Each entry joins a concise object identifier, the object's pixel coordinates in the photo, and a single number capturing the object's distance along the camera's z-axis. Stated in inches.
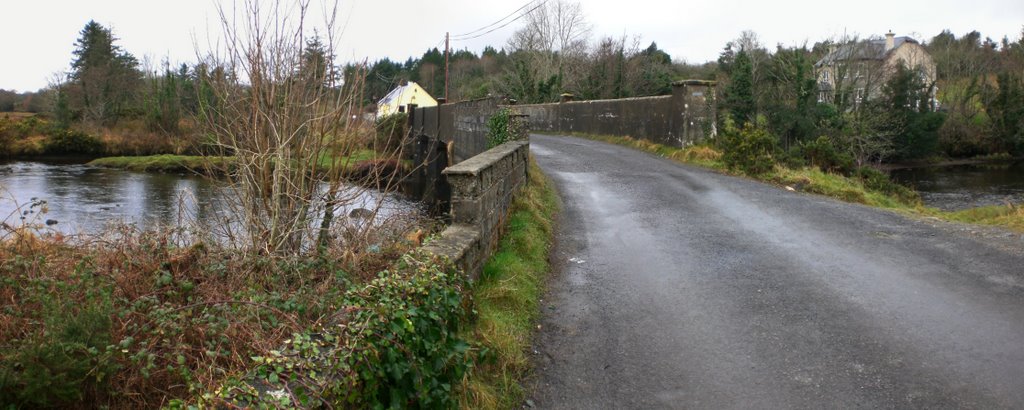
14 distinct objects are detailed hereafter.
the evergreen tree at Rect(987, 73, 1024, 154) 1569.9
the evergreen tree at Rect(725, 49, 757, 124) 902.4
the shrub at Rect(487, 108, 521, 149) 531.8
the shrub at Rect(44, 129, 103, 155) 1557.6
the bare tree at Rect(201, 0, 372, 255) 255.4
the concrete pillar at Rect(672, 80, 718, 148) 749.3
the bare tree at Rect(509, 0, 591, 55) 2581.2
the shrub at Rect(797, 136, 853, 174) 676.7
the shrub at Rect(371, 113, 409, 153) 877.2
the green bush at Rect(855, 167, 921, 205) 611.5
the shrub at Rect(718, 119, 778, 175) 576.1
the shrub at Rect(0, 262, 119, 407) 116.6
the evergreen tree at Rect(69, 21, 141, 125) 1803.8
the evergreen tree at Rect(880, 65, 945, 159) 1446.9
